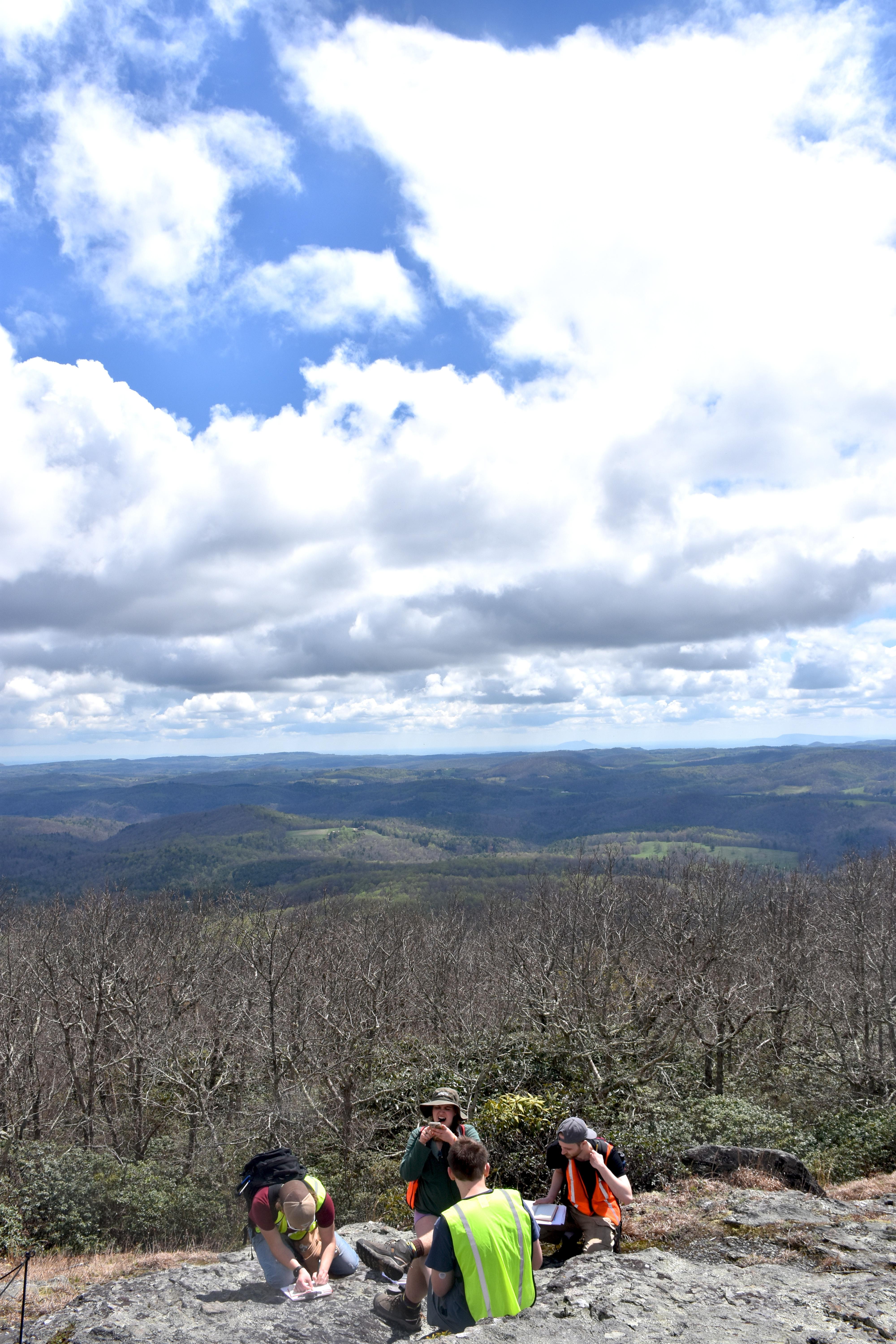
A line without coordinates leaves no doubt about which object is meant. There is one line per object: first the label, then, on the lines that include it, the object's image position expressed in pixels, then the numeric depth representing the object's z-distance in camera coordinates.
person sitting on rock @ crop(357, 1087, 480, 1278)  7.02
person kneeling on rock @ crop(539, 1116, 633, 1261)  7.49
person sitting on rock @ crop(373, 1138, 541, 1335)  5.11
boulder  11.01
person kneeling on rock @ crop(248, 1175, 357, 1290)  6.74
